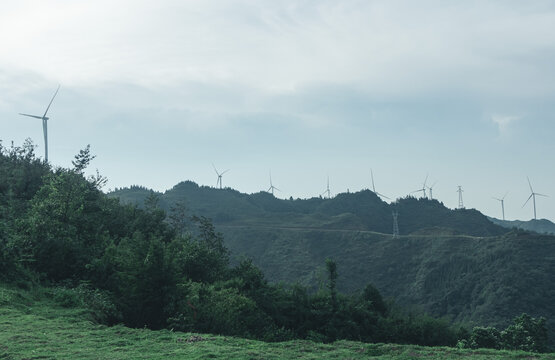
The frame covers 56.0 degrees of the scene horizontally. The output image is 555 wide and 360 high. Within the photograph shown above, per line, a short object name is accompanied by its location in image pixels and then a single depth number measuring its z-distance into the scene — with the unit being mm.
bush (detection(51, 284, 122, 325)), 21144
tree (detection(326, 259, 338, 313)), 36697
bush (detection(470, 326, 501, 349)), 35638
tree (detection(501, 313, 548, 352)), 38781
